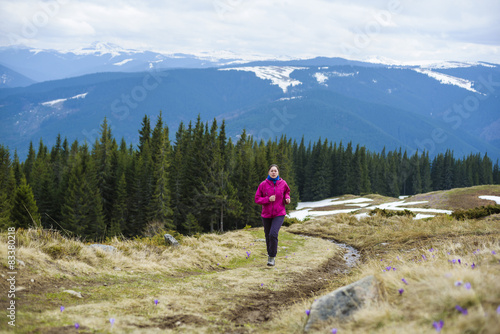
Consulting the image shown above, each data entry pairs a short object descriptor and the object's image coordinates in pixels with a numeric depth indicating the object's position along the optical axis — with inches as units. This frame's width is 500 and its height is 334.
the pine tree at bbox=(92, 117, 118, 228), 2005.4
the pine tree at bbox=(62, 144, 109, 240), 1782.7
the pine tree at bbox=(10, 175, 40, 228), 1487.5
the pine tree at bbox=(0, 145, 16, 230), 1724.9
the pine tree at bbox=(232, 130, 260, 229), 2202.1
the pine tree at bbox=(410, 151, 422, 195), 4646.2
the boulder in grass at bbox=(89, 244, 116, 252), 393.5
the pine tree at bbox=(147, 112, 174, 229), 1863.9
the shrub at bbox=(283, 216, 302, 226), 1120.7
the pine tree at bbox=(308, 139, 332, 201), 3956.7
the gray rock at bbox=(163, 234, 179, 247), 493.4
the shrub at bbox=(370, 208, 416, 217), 1003.3
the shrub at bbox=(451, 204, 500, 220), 726.2
